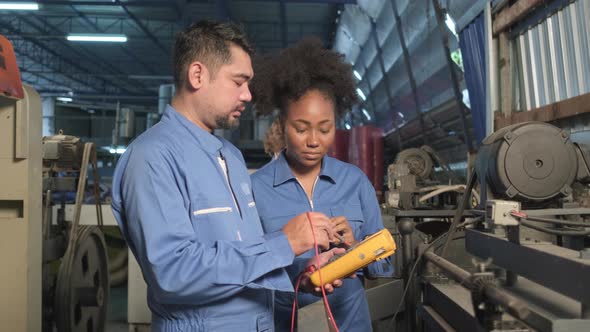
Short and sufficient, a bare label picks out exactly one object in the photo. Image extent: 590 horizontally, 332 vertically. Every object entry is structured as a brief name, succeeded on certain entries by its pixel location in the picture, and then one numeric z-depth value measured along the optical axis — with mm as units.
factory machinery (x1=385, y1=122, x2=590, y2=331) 688
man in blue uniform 916
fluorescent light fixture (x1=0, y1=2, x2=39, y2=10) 7191
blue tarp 2480
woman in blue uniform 1369
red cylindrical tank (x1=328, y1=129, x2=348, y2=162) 5418
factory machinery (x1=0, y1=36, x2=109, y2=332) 1991
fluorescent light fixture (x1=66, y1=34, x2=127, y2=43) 8930
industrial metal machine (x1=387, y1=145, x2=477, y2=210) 2281
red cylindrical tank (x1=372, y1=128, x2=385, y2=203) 4582
